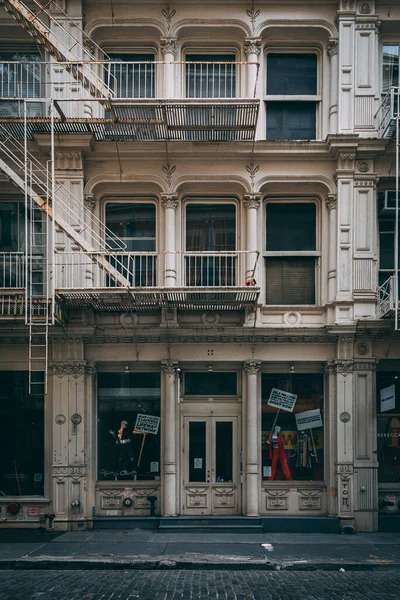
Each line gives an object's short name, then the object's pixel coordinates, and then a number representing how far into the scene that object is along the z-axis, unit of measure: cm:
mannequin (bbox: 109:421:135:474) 1421
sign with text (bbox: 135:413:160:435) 1427
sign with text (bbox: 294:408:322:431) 1423
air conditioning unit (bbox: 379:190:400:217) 1386
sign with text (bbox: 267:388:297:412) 1428
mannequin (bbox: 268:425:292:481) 1414
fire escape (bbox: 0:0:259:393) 1294
